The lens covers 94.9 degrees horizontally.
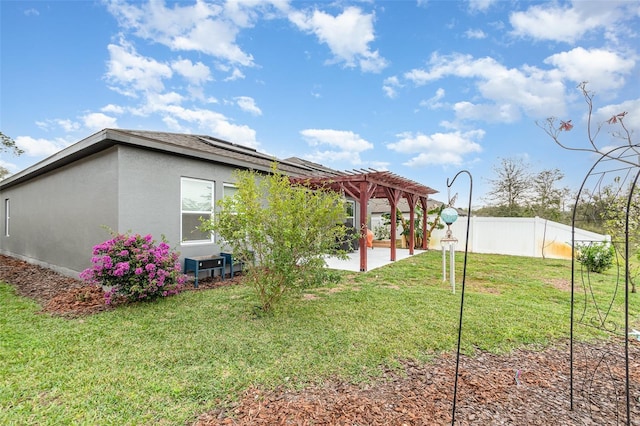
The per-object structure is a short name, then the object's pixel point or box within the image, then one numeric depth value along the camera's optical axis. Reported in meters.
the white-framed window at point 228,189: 7.95
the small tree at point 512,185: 21.22
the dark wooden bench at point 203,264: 6.65
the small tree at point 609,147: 2.27
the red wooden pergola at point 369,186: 8.51
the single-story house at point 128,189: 5.99
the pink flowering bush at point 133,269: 4.83
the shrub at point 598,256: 9.27
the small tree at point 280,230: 4.23
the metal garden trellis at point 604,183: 2.29
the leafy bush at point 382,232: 18.00
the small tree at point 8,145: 11.75
